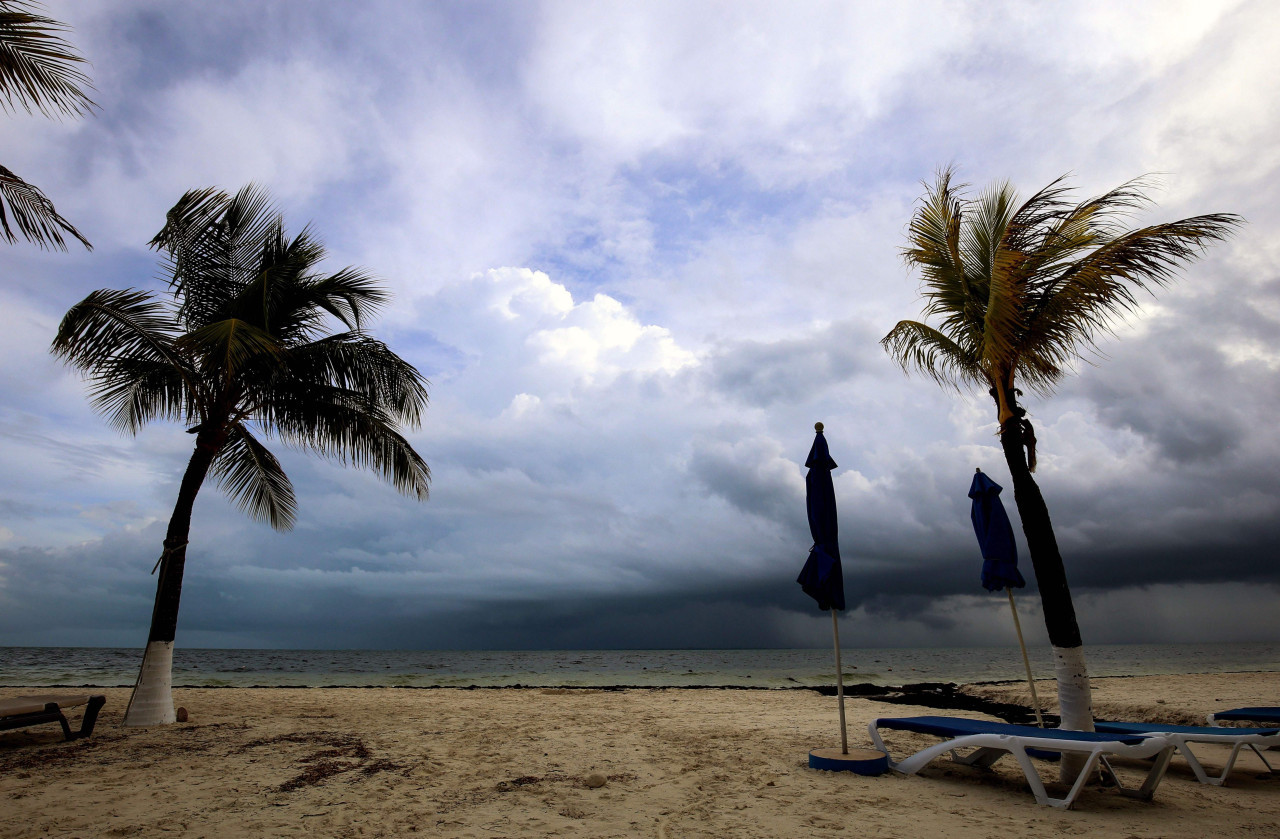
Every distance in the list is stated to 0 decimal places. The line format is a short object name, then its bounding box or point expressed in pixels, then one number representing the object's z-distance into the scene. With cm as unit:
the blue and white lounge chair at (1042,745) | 435
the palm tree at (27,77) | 458
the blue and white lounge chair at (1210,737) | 499
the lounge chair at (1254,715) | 659
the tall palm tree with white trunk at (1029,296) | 527
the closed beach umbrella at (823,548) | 561
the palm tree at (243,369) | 750
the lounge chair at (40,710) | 582
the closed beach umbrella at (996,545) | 632
